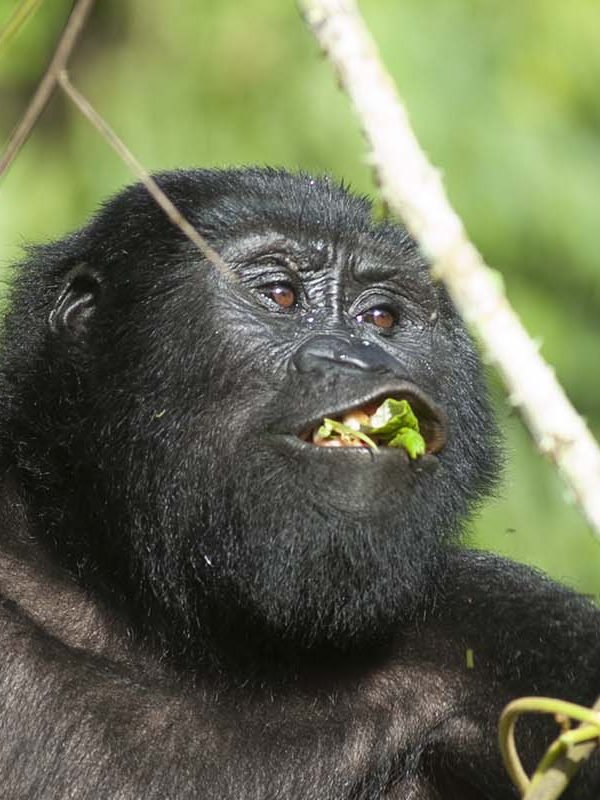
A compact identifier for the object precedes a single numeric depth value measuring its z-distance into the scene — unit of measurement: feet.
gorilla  25.25
